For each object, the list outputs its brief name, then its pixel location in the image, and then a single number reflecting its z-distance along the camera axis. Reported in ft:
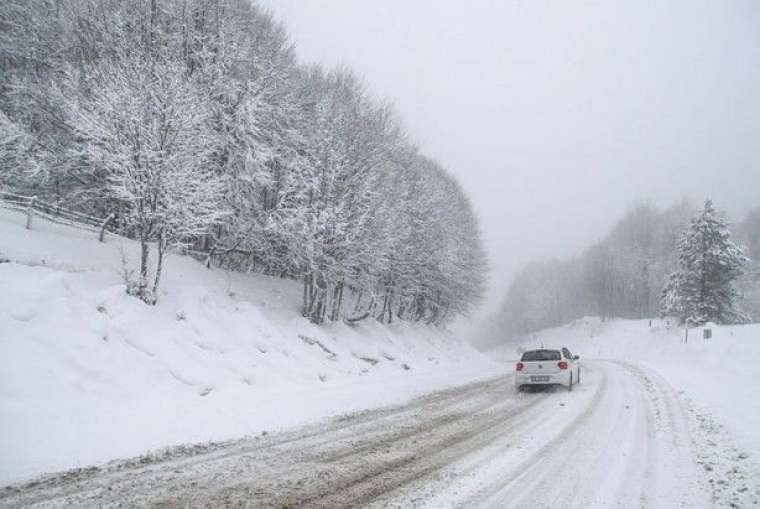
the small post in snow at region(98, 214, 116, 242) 55.45
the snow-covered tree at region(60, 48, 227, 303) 46.52
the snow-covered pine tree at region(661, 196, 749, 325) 126.11
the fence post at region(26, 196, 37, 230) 50.52
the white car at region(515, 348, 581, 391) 48.78
